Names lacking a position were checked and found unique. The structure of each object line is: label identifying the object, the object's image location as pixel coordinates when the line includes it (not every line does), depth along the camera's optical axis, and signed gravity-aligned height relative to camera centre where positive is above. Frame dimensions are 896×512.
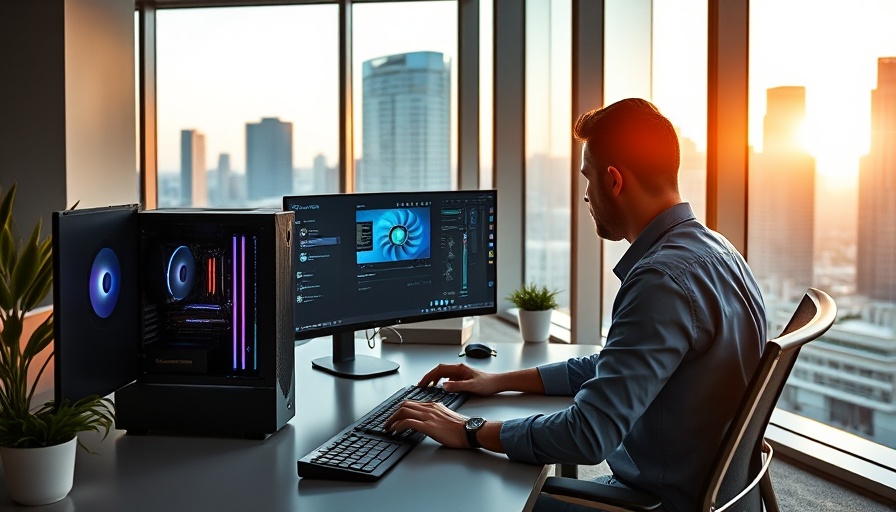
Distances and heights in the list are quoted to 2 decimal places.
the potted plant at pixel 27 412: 1.33 -0.31
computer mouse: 2.50 -0.37
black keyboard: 1.48 -0.43
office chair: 1.33 -0.41
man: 1.48 -0.22
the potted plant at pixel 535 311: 2.74 -0.27
